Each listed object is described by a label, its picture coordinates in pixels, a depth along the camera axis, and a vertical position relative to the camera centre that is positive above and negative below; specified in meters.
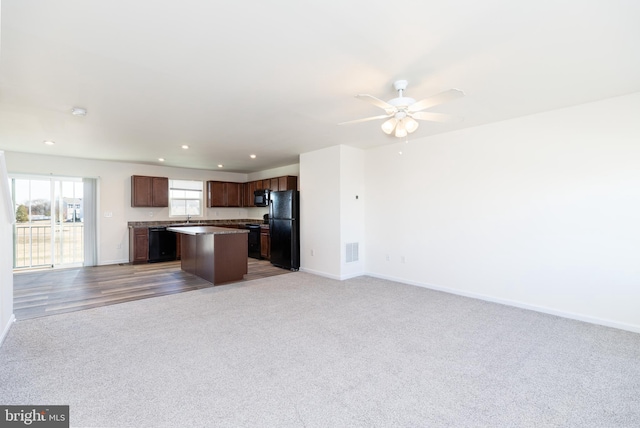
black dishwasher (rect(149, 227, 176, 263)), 7.03 -0.81
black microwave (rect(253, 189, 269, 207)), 7.80 +0.39
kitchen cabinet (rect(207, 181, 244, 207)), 8.37 +0.54
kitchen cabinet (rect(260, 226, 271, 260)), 7.36 -0.79
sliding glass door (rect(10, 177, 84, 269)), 6.04 -0.20
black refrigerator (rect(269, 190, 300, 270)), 6.20 -0.38
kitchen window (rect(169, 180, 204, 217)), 7.93 +0.41
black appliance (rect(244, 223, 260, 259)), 7.70 -0.78
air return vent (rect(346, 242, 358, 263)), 5.51 -0.80
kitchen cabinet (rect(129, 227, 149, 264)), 6.88 -0.78
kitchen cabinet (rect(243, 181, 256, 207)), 8.69 +0.58
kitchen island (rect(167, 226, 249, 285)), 5.00 -0.77
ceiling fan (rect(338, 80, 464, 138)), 2.34 +0.91
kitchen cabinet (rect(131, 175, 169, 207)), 7.09 +0.53
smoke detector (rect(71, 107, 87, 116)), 3.40 +1.22
